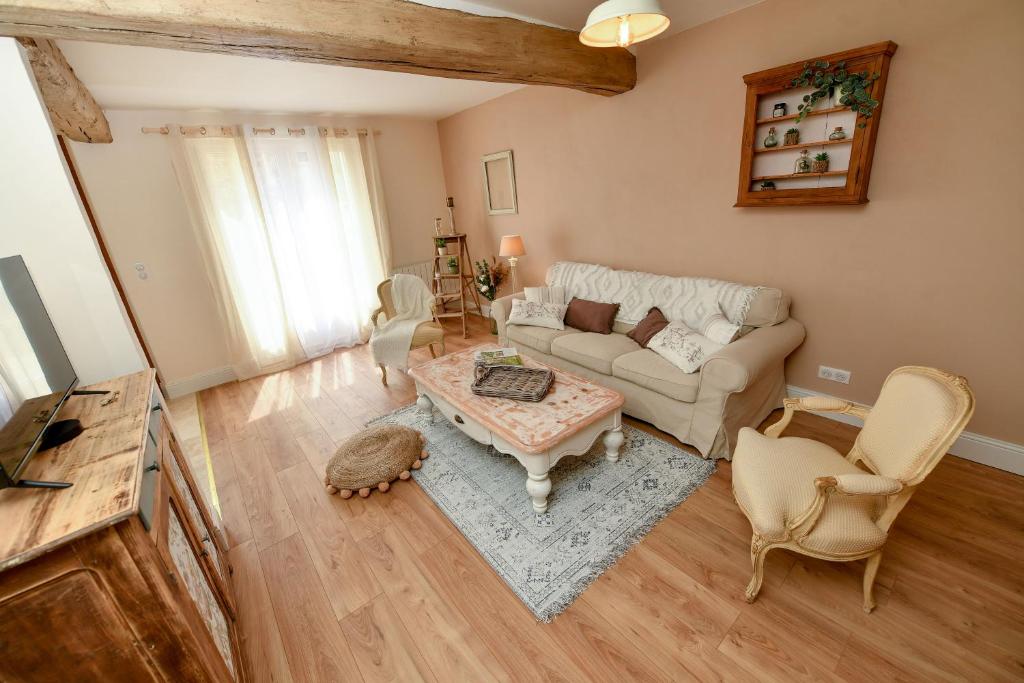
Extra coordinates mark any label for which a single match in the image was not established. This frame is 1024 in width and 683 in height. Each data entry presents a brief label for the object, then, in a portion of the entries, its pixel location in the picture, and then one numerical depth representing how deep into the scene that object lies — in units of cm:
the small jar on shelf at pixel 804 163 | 236
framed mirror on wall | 434
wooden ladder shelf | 481
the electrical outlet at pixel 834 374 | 259
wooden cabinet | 93
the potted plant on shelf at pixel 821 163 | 229
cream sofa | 226
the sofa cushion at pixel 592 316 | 325
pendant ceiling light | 143
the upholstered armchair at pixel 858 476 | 135
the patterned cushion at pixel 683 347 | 245
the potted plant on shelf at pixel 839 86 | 207
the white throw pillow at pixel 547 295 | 372
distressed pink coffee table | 201
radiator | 510
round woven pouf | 234
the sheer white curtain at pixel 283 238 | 370
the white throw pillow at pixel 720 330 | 253
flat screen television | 129
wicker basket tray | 233
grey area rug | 178
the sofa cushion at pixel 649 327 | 290
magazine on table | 271
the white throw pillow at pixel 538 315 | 342
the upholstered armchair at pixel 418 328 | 365
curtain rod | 339
